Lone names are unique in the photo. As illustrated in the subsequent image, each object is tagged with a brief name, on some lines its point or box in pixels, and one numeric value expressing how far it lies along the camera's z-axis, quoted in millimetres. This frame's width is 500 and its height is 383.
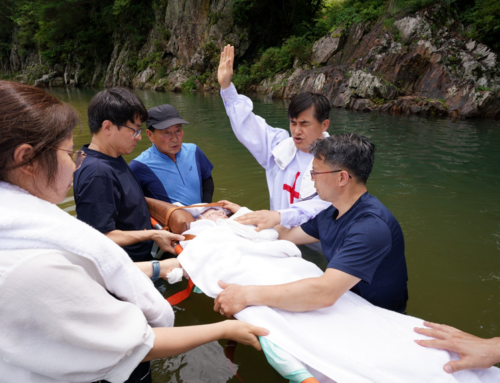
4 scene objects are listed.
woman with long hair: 909
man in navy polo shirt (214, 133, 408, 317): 1830
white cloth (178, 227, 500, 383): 1579
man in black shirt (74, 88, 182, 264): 2215
